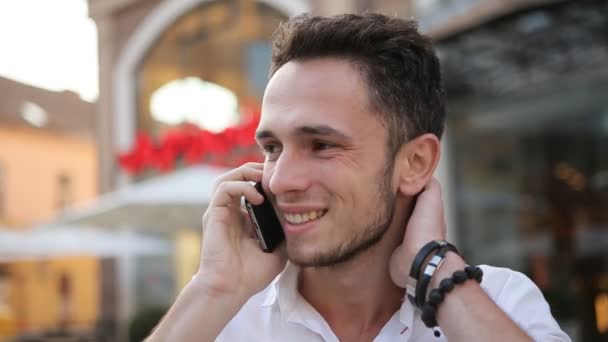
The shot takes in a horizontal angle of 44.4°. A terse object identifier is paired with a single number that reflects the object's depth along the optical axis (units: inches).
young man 62.8
